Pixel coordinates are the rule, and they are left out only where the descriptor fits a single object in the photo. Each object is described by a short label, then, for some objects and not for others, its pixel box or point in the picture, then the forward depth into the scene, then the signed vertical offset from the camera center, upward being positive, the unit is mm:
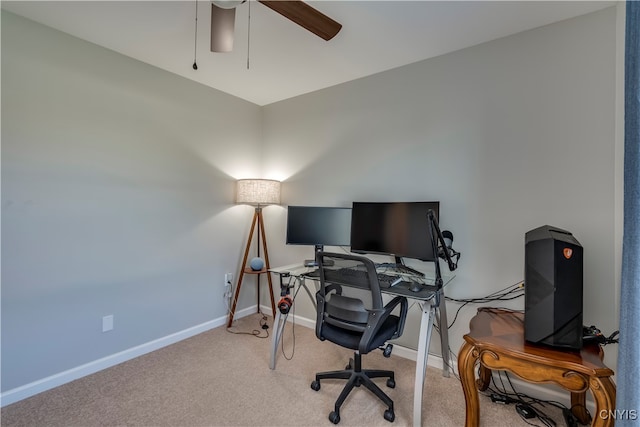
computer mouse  1935 -461
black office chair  1772 -614
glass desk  1736 -681
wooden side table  1269 -670
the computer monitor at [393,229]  2215 -104
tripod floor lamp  3154 +130
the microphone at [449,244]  2127 -198
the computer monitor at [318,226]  2701 -107
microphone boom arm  1832 -171
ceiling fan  1430 +993
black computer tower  1435 -357
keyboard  1808 -385
